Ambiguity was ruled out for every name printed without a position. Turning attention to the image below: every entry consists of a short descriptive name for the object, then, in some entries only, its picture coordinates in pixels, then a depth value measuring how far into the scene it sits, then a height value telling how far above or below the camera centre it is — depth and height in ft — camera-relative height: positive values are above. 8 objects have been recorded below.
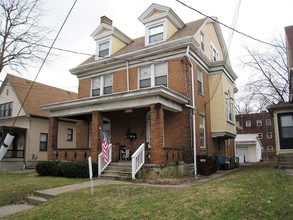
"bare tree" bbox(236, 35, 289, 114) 80.55 +19.24
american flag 28.38 -0.57
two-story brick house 38.89 +10.49
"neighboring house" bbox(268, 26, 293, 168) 45.00 +3.38
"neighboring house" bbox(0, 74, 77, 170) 64.74 +5.97
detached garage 99.19 -3.39
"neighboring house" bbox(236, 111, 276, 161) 151.89 +9.96
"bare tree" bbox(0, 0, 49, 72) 61.99 +29.33
